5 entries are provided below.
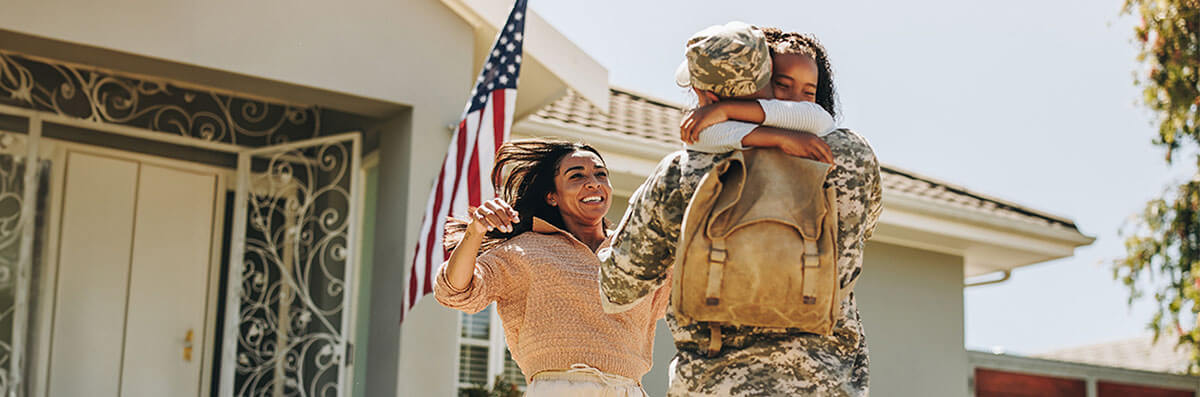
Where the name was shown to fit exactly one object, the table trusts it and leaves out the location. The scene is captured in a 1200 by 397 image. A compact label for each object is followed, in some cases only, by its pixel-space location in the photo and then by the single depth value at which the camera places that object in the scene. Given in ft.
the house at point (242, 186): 24.40
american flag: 22.99
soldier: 11.12
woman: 15.26
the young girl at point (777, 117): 11.09
